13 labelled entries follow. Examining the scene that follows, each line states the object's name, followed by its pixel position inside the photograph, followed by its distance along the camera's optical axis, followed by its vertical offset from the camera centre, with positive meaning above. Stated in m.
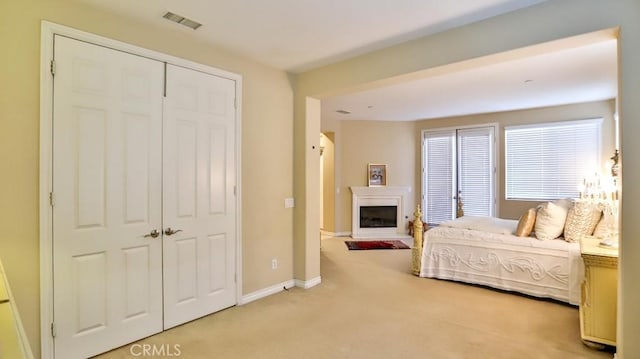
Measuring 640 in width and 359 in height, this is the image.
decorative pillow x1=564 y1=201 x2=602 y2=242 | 3.72 -0.46
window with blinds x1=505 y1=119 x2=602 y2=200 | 5.99 +0.42
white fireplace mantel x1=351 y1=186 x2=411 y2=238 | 7.85 -0.53
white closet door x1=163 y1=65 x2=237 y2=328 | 3.07 -0.15
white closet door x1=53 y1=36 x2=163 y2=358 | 2.46 -0.14
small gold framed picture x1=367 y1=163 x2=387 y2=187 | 8.05 +0.12
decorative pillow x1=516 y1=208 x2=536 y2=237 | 4.09 -0.56
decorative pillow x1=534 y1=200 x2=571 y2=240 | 3.93 -0.50
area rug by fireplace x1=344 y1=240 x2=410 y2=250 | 6.67 -1.34
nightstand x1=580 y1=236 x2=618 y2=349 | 2.58 -0.93
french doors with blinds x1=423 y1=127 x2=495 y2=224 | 7.08 +0.17
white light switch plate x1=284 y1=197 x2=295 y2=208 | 4.17 -0.28
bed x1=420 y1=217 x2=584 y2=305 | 3.67 -0.97
